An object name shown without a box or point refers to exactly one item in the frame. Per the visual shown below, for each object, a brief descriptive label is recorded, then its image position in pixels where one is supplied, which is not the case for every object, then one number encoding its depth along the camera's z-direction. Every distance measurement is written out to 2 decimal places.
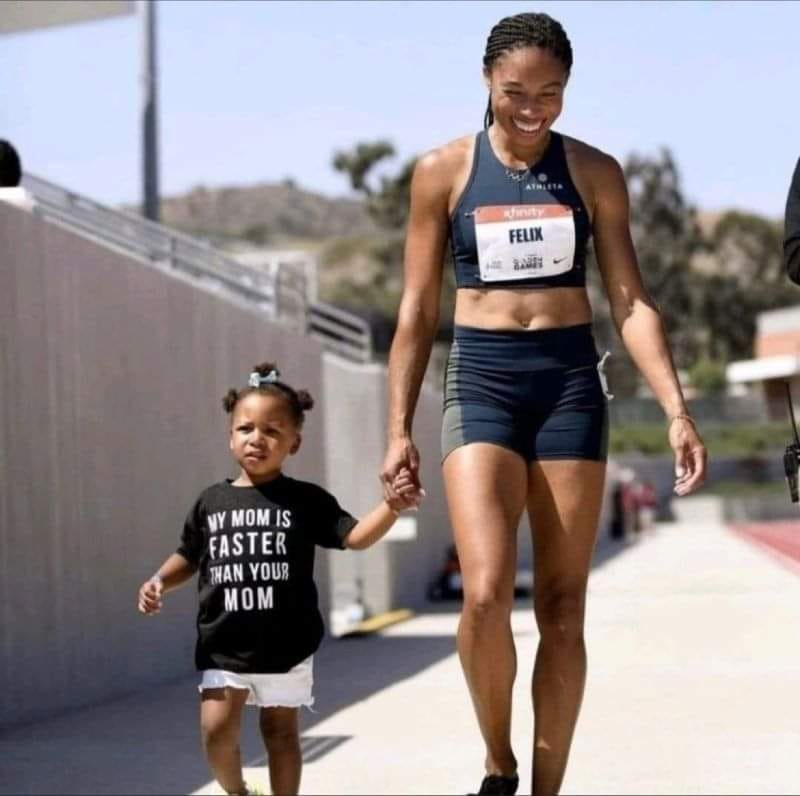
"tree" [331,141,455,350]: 88.56
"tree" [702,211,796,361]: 109.62
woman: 5.69
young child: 6.41
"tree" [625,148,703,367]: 103.56
